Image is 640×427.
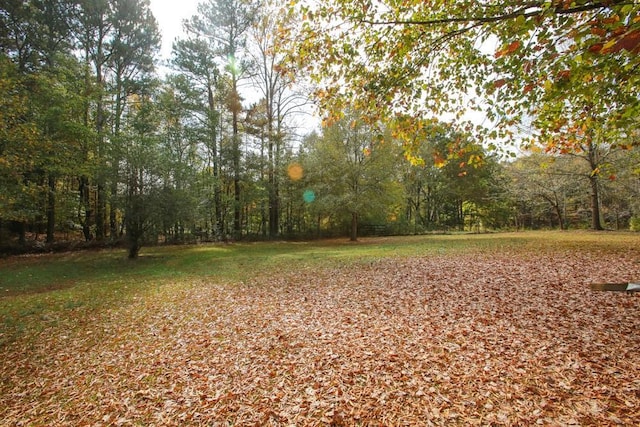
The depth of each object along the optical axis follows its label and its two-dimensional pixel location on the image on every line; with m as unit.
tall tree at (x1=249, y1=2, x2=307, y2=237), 23.41
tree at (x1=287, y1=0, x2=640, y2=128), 3.58
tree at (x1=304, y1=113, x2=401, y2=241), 19.05
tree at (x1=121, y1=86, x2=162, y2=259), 13.55
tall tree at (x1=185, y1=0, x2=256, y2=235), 23.09
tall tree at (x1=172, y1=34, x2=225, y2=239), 22.28
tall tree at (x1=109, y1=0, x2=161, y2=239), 20.34
